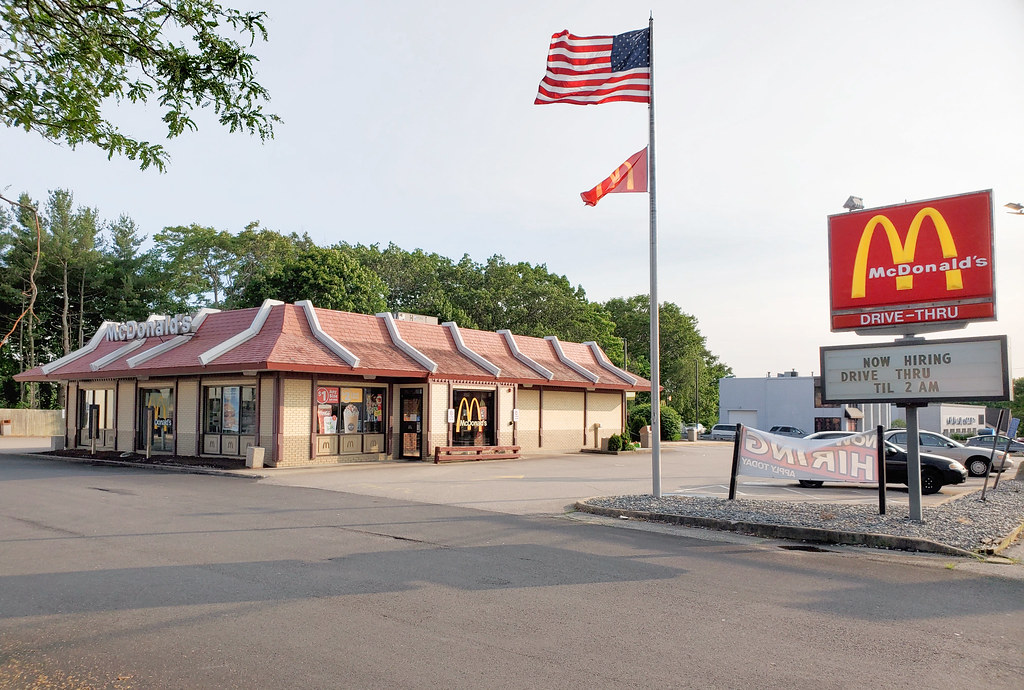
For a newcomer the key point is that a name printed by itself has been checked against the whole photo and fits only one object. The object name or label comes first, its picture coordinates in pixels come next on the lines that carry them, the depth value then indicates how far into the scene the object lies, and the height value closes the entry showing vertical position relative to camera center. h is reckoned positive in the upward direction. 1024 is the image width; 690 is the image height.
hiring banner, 13.91 -1.32
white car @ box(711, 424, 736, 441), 59.09 -3.58
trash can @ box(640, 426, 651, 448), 42.75 -2.86
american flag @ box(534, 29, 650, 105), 14.92 +6.18
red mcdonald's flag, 15.12 +4.08
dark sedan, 19.02 -2.10
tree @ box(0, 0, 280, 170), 6.71 +2.88
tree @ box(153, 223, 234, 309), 61.69 +10.33
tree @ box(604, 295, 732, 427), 80.00 +4.58
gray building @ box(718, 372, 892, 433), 63.09 -1.82
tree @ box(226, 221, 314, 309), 64.38 +11.09
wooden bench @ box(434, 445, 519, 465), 27.58 -2.51
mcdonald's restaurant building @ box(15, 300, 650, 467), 24.73 -0.10
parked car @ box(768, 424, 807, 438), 52.04 -3.04
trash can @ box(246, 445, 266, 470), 23.48 -2.20
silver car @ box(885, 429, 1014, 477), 25.11 -2.14
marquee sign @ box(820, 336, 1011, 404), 12.13 +0.24
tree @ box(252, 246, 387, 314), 51.66 +7.02
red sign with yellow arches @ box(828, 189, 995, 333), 12.14 +1.99
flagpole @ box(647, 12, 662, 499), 15.22 +1.42
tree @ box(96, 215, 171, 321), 57.25 +7.84
